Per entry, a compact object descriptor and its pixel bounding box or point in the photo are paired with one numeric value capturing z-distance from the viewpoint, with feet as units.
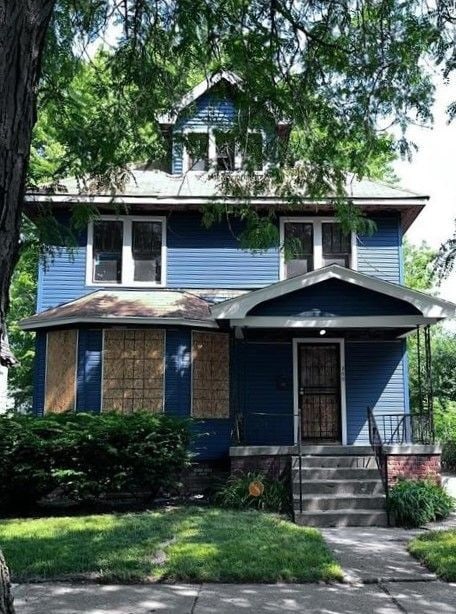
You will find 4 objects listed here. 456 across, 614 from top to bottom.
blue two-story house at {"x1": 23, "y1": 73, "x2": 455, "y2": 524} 38.17
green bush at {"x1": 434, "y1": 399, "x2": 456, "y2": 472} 57.67
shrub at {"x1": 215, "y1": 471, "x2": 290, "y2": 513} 33.60
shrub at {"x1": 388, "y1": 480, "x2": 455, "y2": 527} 31.17
